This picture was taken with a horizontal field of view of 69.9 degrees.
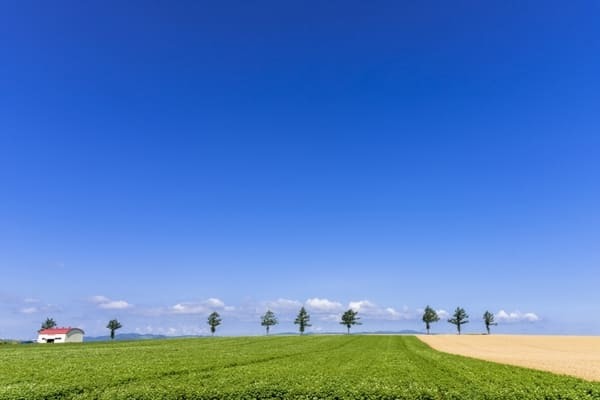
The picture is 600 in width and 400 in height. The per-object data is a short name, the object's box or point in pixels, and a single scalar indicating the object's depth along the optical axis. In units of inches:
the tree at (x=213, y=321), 7593.5
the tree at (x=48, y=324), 7514.8
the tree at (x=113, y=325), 7229.3
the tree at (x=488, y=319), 7834.6
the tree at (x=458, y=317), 7775.6
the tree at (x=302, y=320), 7751.0
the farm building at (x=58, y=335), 6077.8
